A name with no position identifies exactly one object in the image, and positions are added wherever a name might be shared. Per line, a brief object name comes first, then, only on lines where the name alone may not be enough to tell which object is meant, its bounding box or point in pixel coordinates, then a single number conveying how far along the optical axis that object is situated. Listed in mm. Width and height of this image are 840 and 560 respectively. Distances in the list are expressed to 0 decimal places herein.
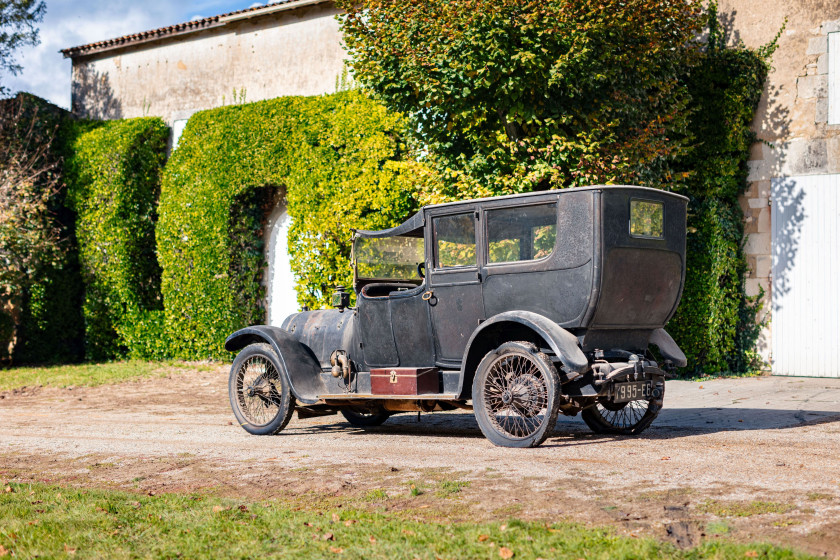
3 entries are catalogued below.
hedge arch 14828
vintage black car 6973
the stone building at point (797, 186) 13539
